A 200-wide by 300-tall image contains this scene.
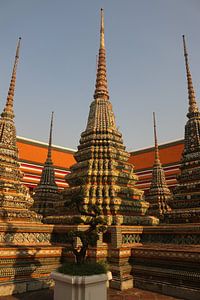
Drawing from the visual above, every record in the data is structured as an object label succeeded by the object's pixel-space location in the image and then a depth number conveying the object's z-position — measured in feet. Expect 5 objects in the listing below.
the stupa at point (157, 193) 61.21
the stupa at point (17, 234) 24.08
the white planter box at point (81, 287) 17.11
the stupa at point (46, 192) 57.88
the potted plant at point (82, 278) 17.16
